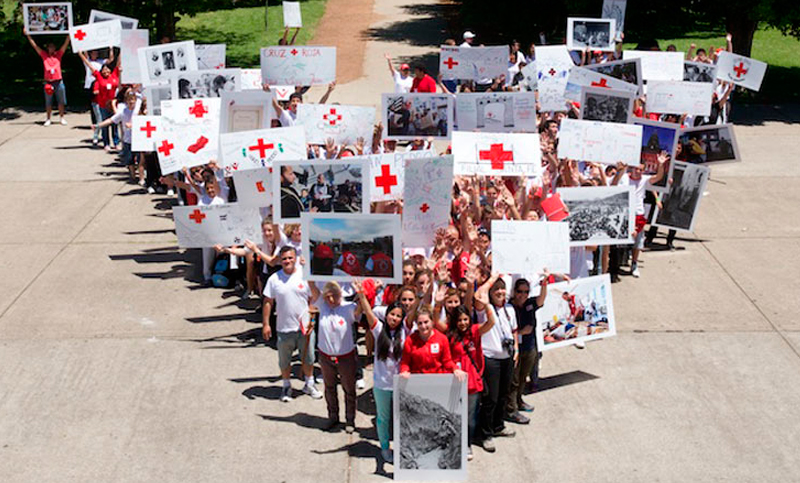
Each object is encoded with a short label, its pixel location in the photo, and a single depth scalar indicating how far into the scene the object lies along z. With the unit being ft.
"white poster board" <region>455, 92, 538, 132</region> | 43.08
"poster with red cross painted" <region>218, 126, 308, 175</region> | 36.76
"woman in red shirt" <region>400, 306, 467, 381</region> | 25.73
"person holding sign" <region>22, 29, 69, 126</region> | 64.59
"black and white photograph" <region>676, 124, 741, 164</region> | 43.42
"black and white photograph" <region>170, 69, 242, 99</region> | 46.29
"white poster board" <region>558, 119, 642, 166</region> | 39.19
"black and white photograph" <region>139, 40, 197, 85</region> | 49.83
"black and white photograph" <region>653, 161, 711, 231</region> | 42.04
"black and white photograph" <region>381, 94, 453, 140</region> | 42.57
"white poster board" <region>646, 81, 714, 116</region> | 47.83
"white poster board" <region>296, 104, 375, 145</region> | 41.32
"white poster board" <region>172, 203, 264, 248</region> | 35.35
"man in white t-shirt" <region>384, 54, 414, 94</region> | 54.29
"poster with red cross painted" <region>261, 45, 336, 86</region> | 48.32
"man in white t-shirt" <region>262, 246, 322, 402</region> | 29.99
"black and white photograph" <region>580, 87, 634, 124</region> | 43.37
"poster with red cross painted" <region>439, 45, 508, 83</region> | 55.21
